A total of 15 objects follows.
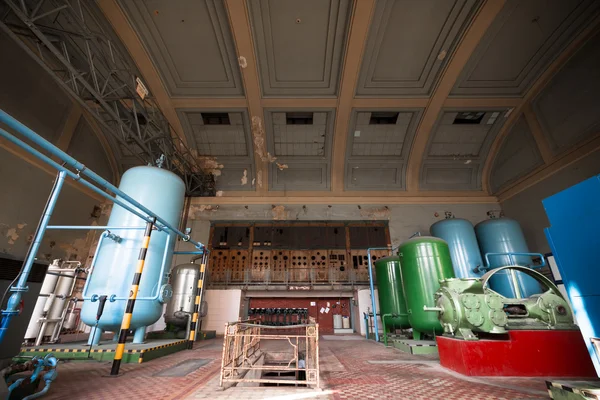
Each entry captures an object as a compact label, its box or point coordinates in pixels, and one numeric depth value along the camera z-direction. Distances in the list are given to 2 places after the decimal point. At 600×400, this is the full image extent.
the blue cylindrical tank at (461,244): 8.34
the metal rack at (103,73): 5.30
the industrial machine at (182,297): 6.37
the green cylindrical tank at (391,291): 6.44
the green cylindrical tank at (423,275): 5.04
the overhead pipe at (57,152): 1.91
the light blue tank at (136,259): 4.07
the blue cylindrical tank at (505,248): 7.83
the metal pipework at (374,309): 6.83
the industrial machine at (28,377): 2.06
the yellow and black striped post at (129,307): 3.08
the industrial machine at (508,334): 3.17
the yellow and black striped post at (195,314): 5.39
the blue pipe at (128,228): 3.67
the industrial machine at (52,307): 5.14
